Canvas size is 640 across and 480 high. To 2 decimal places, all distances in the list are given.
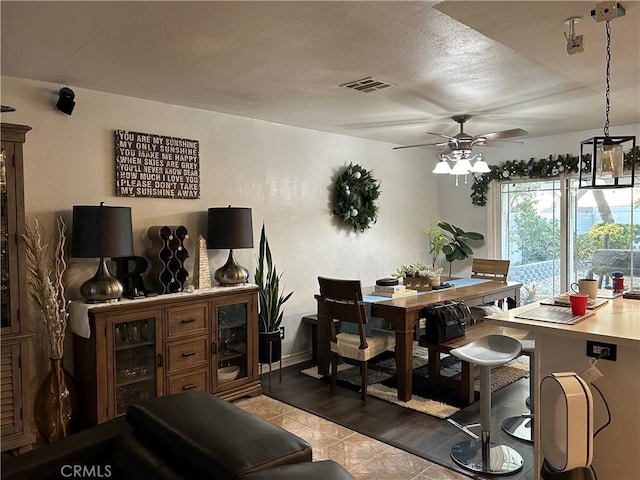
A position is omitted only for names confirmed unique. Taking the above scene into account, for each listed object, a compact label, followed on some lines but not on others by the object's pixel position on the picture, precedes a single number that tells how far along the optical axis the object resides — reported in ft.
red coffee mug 7.87
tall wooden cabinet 9.50
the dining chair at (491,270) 17.67
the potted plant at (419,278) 15.29
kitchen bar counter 6.71
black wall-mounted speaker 10.61
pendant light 7.26
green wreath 17.24
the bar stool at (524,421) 10.40
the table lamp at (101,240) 10.19
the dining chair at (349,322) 12.46
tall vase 10.14
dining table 12.39
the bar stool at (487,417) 9.02
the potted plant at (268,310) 13.73
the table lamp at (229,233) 12.81
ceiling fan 13.23
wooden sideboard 10.38
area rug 12.26
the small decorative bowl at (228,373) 12.59
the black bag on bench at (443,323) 12.33
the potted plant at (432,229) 21.43
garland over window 17.94
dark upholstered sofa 4.47
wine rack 11.80
